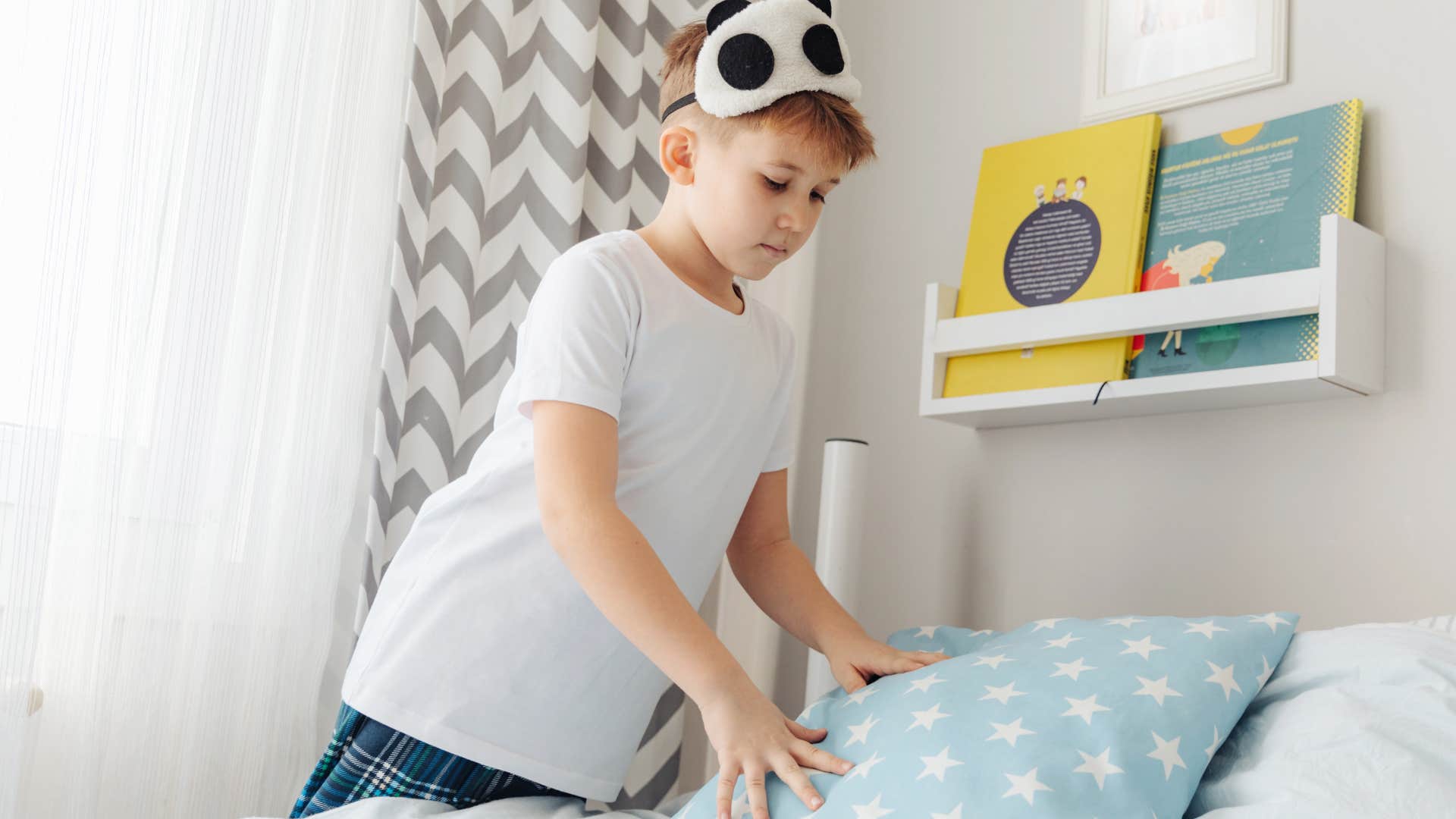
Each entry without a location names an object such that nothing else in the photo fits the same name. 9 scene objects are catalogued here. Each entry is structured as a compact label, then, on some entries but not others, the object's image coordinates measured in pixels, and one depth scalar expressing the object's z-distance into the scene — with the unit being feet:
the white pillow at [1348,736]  2.26
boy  3.12
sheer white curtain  3.51
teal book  4.14
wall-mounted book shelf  3.90
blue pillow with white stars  2.31
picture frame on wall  4.53
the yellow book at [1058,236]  4.60
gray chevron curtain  4.58
